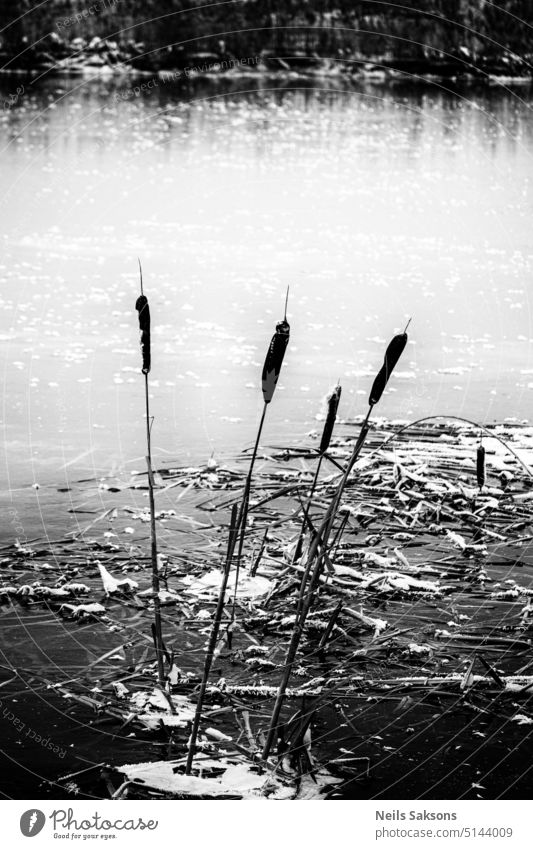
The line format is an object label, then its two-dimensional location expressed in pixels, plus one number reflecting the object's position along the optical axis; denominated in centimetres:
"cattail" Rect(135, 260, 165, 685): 271
